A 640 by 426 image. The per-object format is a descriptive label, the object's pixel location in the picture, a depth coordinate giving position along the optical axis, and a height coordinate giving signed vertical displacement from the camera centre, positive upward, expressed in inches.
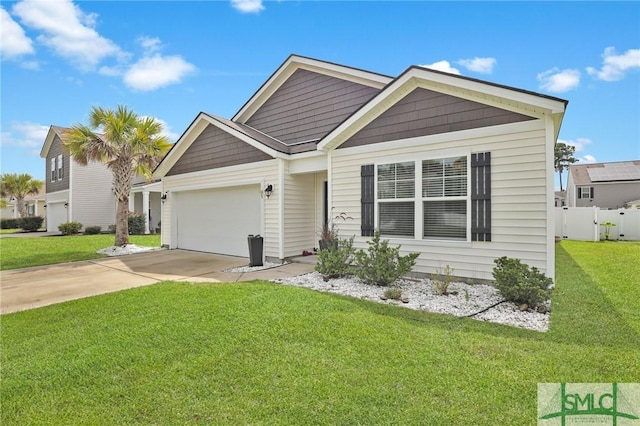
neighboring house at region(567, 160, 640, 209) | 1046.4 +94.8
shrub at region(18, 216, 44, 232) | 1003.3 -26.9
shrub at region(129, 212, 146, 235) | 792.3 -21.5
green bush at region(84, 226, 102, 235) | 815.7 -39.1
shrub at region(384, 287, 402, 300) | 225.9 -55.0
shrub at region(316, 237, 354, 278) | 287.4 -41.5
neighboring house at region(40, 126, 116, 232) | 866.8 +61.8
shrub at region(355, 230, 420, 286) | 255.9 -39.3
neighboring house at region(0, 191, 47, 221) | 1319.0 +45.7
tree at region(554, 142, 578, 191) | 1969.0 +353.1
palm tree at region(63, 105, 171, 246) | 484.4 +105.2
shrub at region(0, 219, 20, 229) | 1107.9 -32.7
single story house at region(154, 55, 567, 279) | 236.8 +42.8
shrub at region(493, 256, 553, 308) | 198.1 -42.6
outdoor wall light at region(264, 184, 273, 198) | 382.9 +27.8
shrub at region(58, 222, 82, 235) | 789.9 -33.0
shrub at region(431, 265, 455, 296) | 233.6 -51.0
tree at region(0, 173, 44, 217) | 1120.2 +98.3
